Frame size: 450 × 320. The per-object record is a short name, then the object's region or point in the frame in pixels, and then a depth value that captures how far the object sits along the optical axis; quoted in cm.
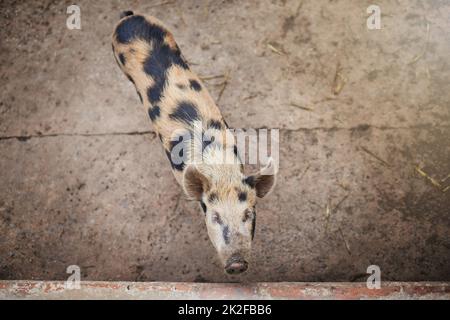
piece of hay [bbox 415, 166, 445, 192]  363
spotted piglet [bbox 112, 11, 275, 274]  267
